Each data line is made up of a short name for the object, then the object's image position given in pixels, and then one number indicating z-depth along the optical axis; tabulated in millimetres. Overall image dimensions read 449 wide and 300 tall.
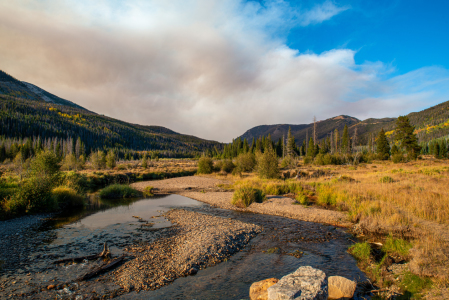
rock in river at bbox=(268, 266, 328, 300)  4750
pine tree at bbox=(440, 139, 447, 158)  64512
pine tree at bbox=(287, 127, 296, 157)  63238
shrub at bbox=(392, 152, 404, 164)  41781
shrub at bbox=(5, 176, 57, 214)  15330
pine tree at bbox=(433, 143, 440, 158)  66188
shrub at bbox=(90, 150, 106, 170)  57609
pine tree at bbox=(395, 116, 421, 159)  42812
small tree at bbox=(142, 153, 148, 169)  60150
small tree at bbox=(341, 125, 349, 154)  68888
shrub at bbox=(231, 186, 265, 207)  19841
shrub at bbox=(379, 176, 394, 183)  21539
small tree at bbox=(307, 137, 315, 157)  67412
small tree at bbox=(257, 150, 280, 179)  31281
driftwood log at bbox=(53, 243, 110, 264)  8593
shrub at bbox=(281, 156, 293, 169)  48938
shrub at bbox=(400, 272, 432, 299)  6117
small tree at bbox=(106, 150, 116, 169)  58438
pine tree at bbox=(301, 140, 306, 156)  97681
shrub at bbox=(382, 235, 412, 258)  8349
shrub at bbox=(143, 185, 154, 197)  28153
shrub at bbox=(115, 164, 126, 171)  55794
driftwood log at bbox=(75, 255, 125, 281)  7316
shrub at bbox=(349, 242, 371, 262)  8672
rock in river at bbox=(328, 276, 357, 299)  6160
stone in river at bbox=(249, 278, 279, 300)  5815
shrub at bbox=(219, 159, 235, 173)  50062
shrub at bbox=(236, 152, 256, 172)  48191
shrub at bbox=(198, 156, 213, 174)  50888
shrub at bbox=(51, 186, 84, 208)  18864
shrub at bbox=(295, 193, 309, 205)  18952
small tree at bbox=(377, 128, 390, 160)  54625
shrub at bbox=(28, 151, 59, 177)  19450
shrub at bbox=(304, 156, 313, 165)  57575
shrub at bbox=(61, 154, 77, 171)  51706
